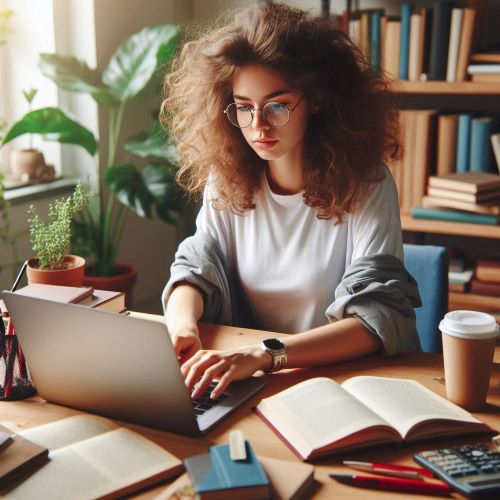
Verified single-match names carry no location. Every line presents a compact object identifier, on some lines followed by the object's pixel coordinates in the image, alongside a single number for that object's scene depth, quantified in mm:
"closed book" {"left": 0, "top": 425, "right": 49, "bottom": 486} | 972
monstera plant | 2717
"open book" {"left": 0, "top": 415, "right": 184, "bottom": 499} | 949
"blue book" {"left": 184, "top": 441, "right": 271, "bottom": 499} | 890
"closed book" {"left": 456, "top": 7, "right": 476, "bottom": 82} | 2525
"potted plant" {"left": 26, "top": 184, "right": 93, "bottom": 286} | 1538
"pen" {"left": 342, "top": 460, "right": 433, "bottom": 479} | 983
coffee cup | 1152
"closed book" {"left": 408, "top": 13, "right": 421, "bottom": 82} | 2604
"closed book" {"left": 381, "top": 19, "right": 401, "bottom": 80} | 2637
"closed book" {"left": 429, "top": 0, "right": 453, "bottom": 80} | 2549
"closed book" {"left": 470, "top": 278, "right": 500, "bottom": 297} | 2656
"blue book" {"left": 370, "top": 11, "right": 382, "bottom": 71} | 2646
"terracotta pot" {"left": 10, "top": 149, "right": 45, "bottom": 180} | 2814
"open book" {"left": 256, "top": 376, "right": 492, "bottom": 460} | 1045
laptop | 1030
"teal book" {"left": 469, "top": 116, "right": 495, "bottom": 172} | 2600
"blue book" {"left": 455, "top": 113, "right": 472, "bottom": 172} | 2627
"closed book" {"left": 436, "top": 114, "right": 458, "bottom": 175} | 2643
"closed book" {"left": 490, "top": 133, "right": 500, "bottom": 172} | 2602
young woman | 1496
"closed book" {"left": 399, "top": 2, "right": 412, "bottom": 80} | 2600
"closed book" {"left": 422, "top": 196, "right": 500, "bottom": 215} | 2568
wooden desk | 1015
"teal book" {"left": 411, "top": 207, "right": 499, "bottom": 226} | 2578
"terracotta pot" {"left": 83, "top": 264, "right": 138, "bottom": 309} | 2789
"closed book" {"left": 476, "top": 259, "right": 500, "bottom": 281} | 2654
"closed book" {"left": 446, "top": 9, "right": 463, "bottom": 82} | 2544
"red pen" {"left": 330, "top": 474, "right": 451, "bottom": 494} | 956
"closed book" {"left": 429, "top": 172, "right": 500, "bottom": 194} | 2535
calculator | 938
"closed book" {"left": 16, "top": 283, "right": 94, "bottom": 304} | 1366
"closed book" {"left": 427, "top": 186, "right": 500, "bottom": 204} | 2555
